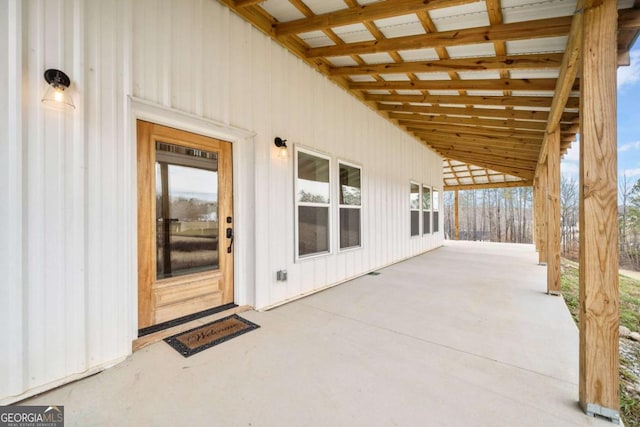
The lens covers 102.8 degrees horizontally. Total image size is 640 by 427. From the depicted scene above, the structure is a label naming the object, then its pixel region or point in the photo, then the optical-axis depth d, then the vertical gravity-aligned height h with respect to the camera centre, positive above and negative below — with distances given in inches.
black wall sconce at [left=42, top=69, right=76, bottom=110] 69.6 +35.1
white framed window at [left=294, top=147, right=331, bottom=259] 152.2 +7.1
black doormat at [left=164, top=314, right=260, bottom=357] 90.4 -46.6
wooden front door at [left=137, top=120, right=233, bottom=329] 98.3 -3.6
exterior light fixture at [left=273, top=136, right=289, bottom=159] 136.7 +37.0
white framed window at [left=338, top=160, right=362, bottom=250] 189.3 +7.3
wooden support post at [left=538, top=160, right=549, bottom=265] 256.8 -3.4
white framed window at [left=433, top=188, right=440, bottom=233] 379.8 +6.1
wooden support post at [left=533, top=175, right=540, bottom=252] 383.5 +11.7
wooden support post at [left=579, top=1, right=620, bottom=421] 61.8 -1.1
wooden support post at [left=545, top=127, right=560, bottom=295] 152.4 -1.2
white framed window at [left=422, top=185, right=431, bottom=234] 339.3 +5.6
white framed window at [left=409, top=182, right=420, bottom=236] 306.2 +8.2
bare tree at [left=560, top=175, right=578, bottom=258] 611.5 -2.5
